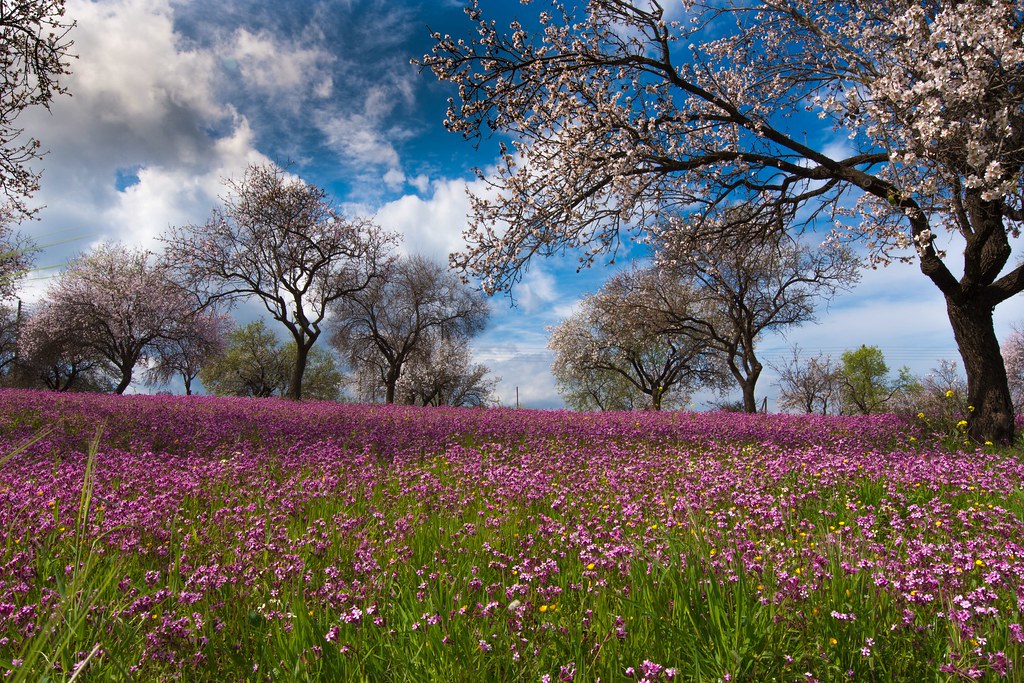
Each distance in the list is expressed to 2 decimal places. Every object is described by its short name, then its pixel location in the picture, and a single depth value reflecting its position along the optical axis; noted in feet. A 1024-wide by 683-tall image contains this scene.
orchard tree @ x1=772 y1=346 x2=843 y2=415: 184.65
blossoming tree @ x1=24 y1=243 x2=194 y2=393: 125.90
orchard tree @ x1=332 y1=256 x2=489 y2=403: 141.08
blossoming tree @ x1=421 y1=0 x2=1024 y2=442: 29.76
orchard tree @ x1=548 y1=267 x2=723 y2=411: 121.70
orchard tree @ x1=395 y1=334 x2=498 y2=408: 181.50
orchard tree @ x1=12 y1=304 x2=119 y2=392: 131.34
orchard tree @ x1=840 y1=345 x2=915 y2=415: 184.03
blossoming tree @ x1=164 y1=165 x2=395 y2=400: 104.94
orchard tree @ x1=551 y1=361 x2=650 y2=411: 188.96
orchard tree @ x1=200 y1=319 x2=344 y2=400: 211.20
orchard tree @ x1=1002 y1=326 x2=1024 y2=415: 152.66
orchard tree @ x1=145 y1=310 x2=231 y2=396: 139.64
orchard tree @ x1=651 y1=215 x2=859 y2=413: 102.32
